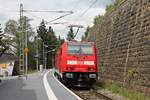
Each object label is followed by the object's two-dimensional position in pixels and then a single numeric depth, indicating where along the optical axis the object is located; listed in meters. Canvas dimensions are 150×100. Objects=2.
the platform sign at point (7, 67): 50.13
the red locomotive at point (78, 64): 28.08
